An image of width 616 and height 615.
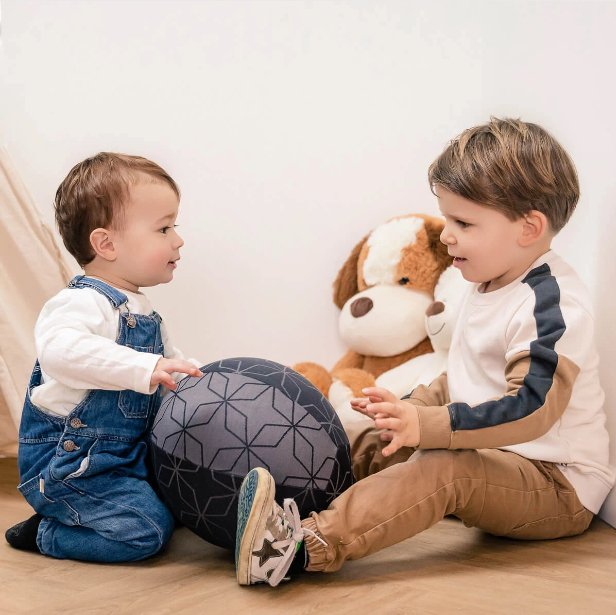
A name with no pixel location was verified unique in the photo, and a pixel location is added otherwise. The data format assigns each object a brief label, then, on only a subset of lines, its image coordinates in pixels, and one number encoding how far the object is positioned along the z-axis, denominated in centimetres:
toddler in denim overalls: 145
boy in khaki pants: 137
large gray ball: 137
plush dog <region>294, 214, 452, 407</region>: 218
